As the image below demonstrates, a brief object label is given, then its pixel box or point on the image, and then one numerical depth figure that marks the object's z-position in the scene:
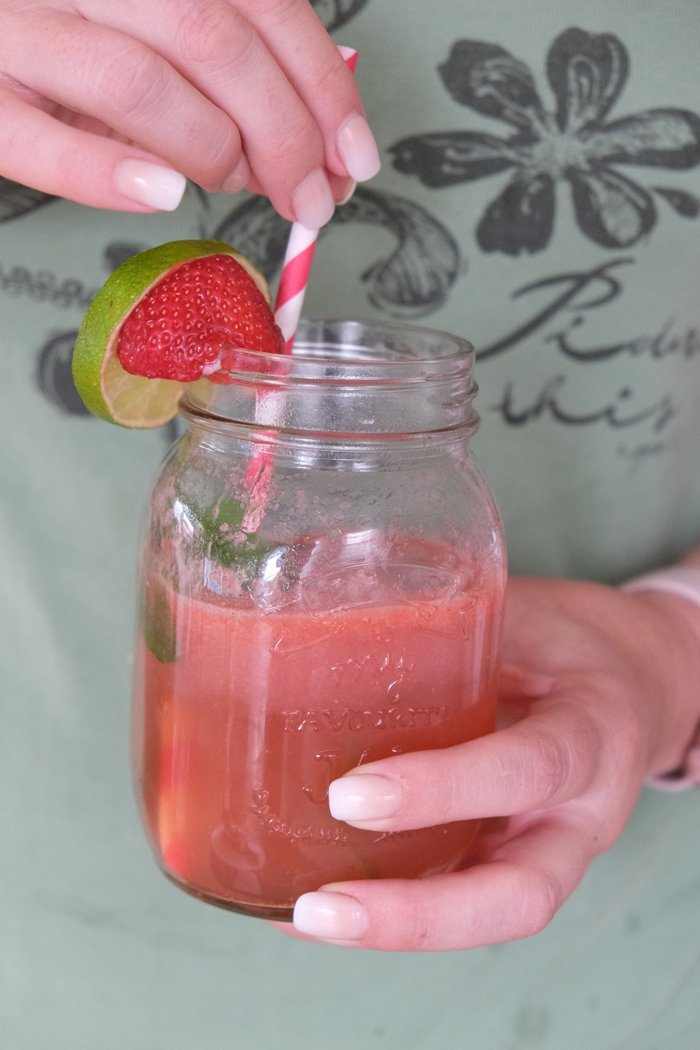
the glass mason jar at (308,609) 0.60
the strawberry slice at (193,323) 0.59
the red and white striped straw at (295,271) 0.64
